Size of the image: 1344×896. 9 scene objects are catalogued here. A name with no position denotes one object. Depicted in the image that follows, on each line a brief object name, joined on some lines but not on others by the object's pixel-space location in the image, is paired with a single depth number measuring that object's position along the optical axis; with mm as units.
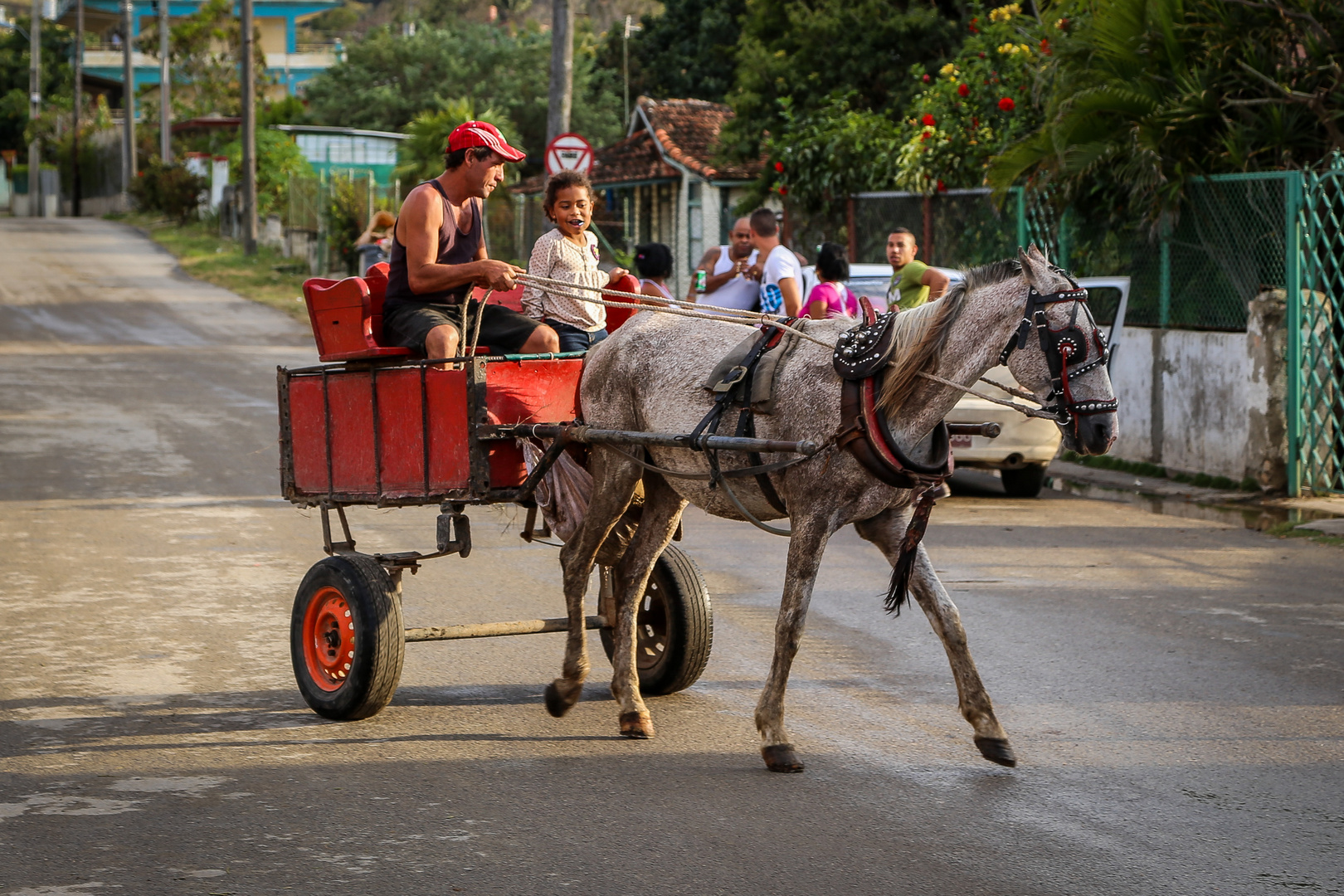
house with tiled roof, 30844
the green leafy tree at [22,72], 78312
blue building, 79625
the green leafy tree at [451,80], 52869
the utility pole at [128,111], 56656
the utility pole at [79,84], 68875
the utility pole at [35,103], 68844
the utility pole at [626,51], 46594
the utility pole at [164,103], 56375
